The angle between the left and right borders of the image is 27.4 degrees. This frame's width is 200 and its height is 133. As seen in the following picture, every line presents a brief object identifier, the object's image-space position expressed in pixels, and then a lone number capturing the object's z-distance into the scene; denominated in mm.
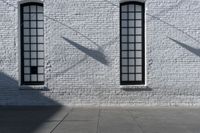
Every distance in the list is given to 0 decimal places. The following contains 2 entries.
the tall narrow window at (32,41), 17266
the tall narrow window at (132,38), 17141
